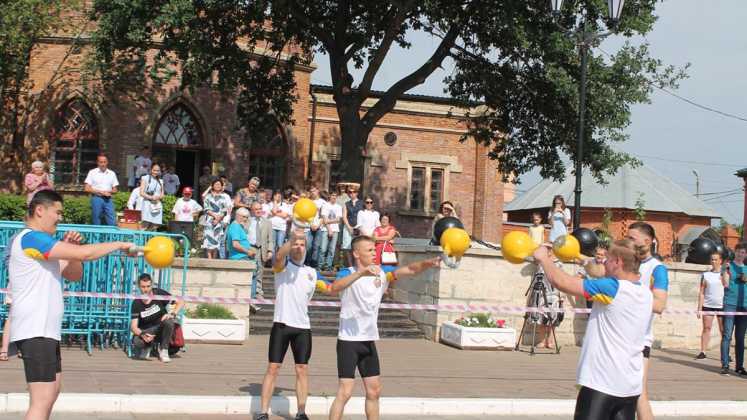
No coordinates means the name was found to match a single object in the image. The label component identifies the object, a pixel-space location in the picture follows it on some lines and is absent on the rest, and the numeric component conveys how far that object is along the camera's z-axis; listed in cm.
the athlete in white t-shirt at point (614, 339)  606
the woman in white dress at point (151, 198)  1788
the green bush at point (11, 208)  2188
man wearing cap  1753
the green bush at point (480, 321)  1606
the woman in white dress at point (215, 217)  1661
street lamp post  1656
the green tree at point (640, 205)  3891
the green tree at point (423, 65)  2172
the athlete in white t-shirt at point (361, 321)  760
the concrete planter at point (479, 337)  1560
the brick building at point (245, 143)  2672
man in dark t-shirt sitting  1196
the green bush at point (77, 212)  2139
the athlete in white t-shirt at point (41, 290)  614
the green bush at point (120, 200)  2261
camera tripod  1581
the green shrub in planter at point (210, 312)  1440
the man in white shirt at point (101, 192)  1725
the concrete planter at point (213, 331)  1400
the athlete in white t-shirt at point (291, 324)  845
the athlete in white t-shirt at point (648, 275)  700
